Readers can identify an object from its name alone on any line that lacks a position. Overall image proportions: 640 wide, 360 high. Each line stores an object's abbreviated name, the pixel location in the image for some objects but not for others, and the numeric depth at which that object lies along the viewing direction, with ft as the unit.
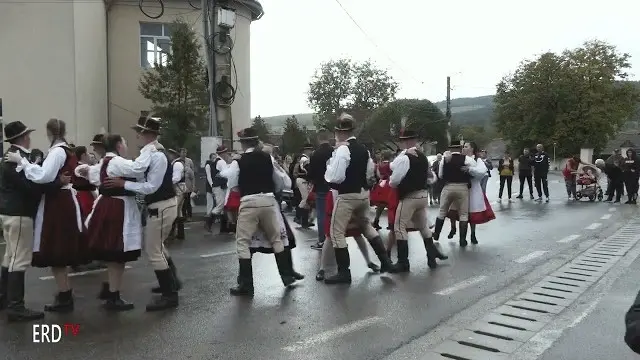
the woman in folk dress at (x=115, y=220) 20.65
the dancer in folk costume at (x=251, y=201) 23.49
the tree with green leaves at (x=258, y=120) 122.66
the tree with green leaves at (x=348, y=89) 229.04
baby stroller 67.97
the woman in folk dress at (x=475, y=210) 36.55
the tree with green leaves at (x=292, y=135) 106.11
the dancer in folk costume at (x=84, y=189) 26.35
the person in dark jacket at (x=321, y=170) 29.86
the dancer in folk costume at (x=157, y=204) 20.93
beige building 57.82
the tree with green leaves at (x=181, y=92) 70.33
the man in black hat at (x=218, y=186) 43.11
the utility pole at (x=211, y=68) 55.67
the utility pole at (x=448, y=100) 182.93
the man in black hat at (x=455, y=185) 35.12
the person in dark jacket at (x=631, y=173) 64.69
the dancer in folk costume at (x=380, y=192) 40.63
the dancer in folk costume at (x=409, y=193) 28.25
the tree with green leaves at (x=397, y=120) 215.10
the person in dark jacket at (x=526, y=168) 69.05
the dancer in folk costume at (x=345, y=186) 25.16
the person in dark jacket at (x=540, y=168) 67.77
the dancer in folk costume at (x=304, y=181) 44.01
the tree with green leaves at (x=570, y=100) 201.36
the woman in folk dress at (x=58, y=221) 20.17
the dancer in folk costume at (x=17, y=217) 20.10
